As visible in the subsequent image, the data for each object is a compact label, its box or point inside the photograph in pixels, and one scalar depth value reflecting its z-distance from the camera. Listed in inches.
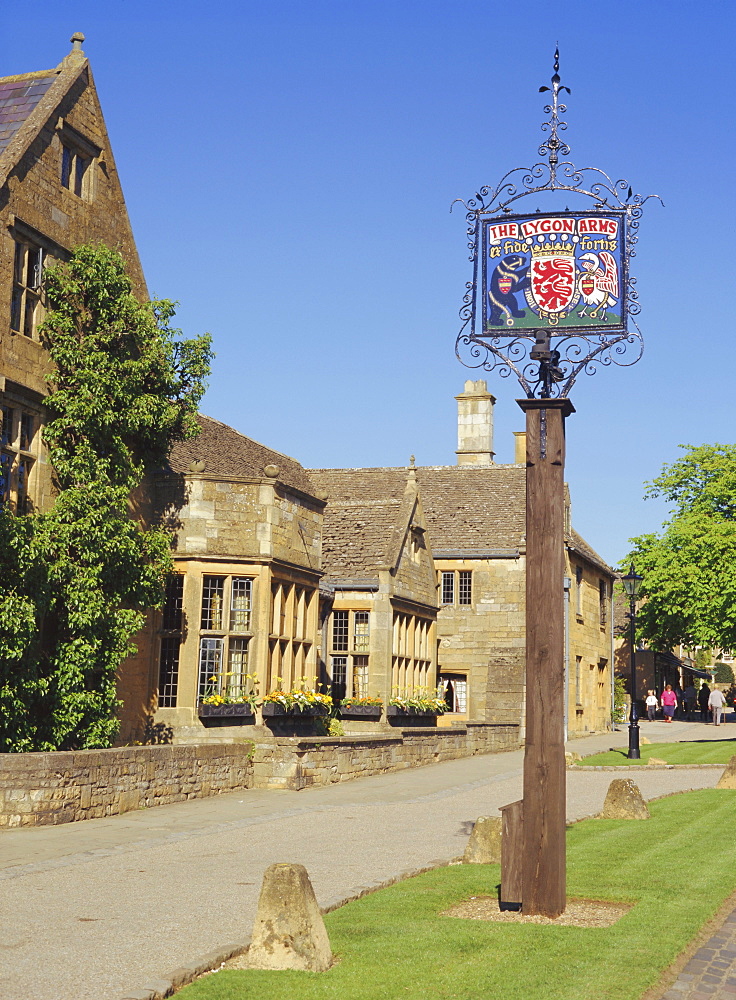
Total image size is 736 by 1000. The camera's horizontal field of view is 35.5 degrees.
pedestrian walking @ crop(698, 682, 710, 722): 2295.2
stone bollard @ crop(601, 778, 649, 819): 597.0
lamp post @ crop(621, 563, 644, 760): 1016.9
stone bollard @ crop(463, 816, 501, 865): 456.1
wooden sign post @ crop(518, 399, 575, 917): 355.9
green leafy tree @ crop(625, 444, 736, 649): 1440.7
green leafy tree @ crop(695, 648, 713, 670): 3016.7
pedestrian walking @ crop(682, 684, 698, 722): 2378.9
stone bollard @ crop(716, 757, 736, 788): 765.9
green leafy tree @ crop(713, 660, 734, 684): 3588.3
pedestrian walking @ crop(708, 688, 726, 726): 1866.4
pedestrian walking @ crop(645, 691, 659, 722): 2126.0
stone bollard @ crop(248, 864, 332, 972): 280.5
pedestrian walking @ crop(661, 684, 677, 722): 2081.7
